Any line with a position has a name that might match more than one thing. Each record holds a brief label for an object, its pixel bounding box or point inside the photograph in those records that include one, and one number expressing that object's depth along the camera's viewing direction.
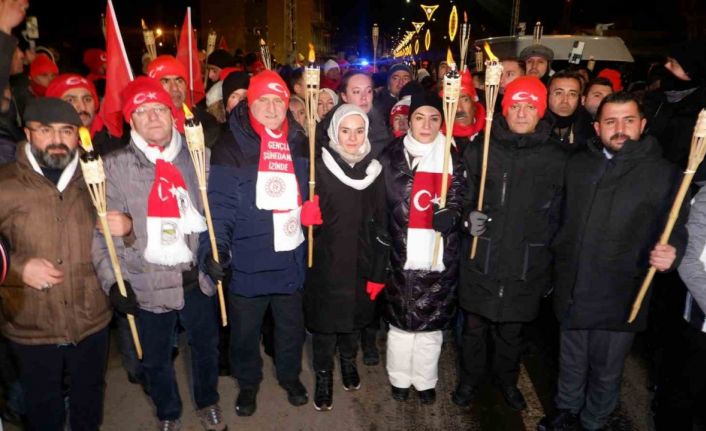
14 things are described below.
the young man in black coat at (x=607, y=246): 3.21
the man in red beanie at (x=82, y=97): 4.34
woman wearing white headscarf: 3.76
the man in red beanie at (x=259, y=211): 3.52
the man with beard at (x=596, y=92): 5.32
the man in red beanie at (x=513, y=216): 3.59
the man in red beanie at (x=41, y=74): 5.95
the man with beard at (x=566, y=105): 5.01
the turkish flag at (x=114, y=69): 3.90
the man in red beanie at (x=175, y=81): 4.72
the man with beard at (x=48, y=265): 2.91
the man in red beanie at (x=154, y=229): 3.14
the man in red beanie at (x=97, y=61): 7.82
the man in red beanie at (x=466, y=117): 4.80
